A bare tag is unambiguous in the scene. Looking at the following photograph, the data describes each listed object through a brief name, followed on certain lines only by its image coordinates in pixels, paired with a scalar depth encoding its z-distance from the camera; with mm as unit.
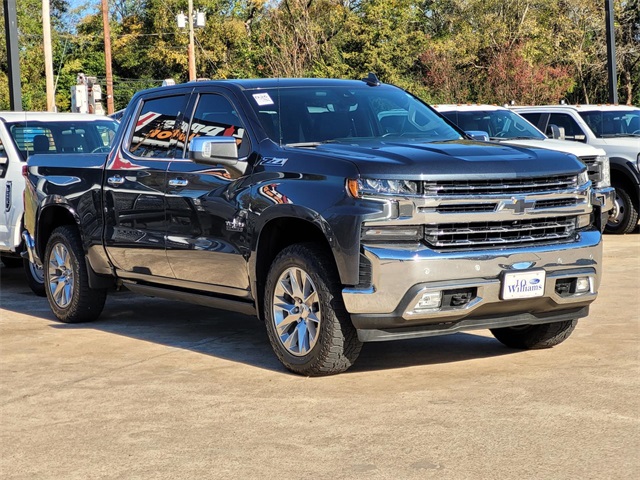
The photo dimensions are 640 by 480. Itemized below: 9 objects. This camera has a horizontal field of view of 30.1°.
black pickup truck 6871
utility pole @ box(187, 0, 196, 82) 49050
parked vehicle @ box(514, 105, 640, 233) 17094
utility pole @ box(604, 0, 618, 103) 24781
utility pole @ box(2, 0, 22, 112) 18141
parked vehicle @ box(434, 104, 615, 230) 14891
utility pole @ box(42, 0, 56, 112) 32094
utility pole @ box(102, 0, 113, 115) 47031
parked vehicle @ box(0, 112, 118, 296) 12155
